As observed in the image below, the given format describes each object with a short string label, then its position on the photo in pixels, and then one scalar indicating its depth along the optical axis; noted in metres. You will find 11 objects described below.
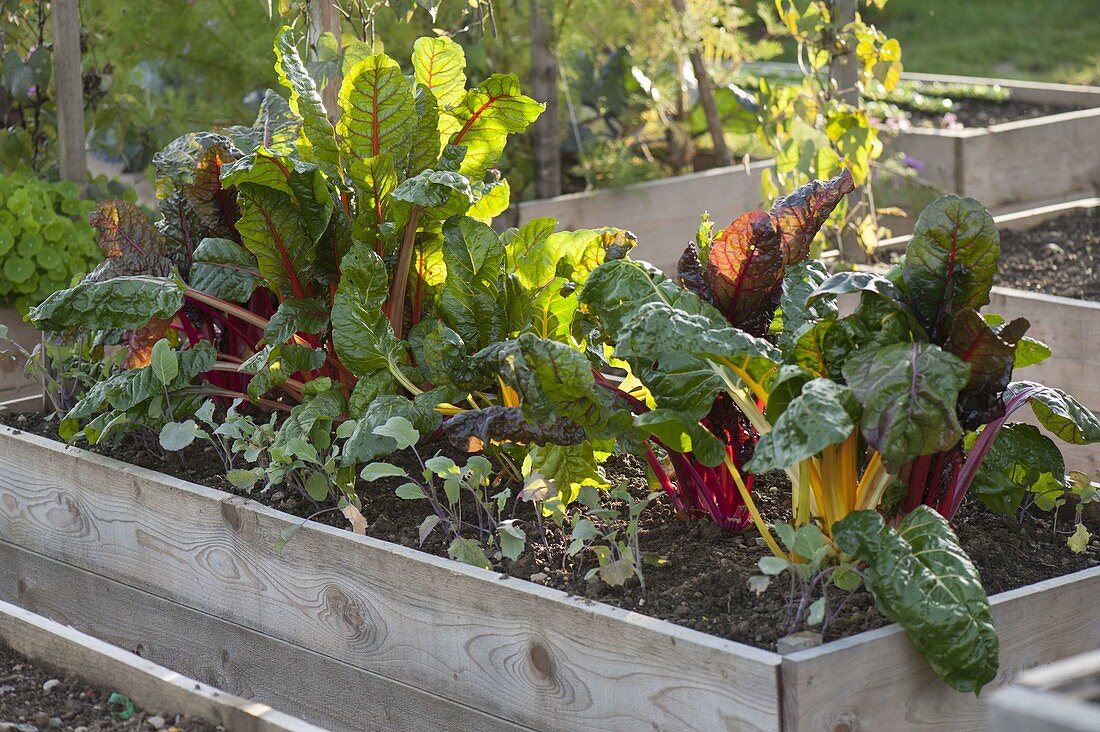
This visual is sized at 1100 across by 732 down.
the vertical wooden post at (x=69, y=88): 3.70
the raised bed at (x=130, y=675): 1.94
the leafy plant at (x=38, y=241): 3.68
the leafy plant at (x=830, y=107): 3.88
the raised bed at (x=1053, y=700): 1.16
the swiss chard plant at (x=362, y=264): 2.50
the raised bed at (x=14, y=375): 3.71
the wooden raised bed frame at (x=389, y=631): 1.82
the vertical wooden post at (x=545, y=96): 4.74
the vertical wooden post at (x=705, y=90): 4.98
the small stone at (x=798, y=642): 1.79
